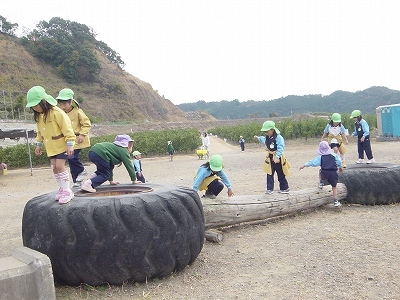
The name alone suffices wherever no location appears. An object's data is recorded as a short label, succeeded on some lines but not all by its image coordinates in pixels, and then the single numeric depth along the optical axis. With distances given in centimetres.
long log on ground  528
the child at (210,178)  552
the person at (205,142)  2423
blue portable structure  2497
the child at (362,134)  1032
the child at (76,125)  542
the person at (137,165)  995
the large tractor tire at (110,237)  358
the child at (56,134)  408
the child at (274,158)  738
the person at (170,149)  2337
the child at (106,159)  498
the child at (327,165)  676
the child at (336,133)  1004
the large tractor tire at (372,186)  692
